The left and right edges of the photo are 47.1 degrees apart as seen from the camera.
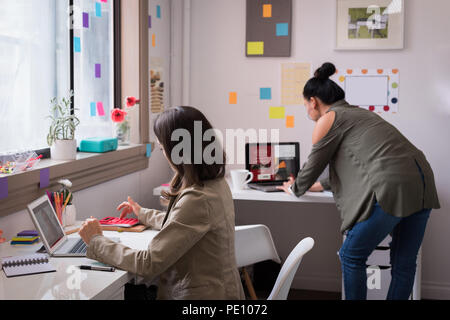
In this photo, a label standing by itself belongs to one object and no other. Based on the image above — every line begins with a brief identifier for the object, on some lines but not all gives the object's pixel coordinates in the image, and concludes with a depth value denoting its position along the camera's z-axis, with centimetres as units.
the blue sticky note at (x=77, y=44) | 254
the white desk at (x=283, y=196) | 283
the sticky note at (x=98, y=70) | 277
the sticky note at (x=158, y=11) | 326
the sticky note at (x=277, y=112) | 345
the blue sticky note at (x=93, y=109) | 274
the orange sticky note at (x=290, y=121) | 344
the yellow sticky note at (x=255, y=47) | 343
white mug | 301
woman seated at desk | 156
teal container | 253
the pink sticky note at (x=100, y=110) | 280
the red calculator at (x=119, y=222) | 208
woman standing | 229
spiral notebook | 150
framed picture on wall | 324
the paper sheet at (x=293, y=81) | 340
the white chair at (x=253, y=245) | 230
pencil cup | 205
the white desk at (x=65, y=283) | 136
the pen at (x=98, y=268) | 155
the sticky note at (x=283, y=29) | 338
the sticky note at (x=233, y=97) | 351
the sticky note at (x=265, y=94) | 346
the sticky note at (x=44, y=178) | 198
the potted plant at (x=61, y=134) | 225
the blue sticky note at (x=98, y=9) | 274
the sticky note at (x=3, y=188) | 174
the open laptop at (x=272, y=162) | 314
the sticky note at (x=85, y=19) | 262
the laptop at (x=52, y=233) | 168
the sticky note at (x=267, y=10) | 339
